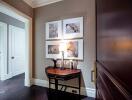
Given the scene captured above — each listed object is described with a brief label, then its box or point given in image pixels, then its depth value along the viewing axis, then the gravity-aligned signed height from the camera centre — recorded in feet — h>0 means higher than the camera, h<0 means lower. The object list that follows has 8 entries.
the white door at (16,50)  11.17 -0.13
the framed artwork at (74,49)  7.18 +0.02
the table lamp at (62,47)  7.57 +0.21
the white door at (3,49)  10.44 +0.04
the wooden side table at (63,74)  6.10 -1.97
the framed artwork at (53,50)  8.08 -0.08
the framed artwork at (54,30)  7.97 +2.05
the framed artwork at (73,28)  7.18 +2.03
